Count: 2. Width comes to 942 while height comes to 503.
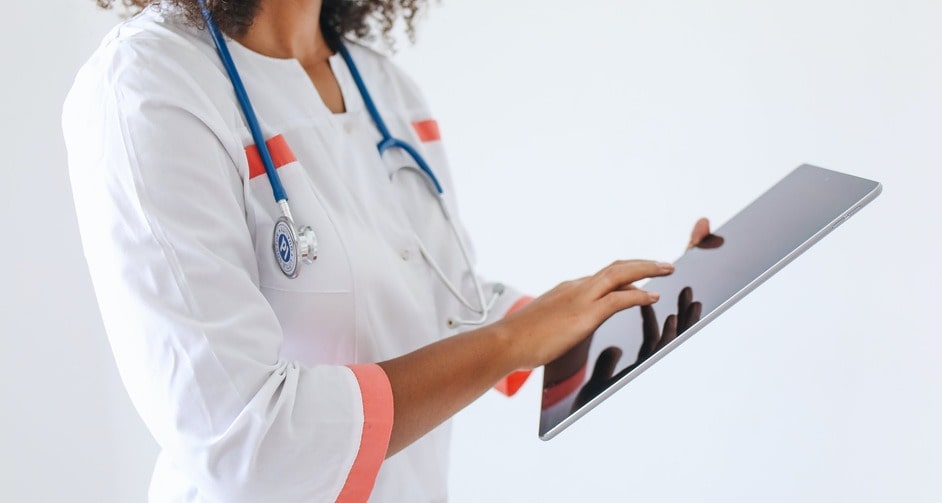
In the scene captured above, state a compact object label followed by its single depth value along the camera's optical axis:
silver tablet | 0.82
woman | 0.71
